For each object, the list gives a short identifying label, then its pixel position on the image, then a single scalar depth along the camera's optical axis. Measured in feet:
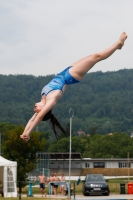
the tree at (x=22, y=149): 111.24
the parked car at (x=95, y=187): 102.42
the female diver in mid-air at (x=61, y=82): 29.63
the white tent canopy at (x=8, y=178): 97.91
